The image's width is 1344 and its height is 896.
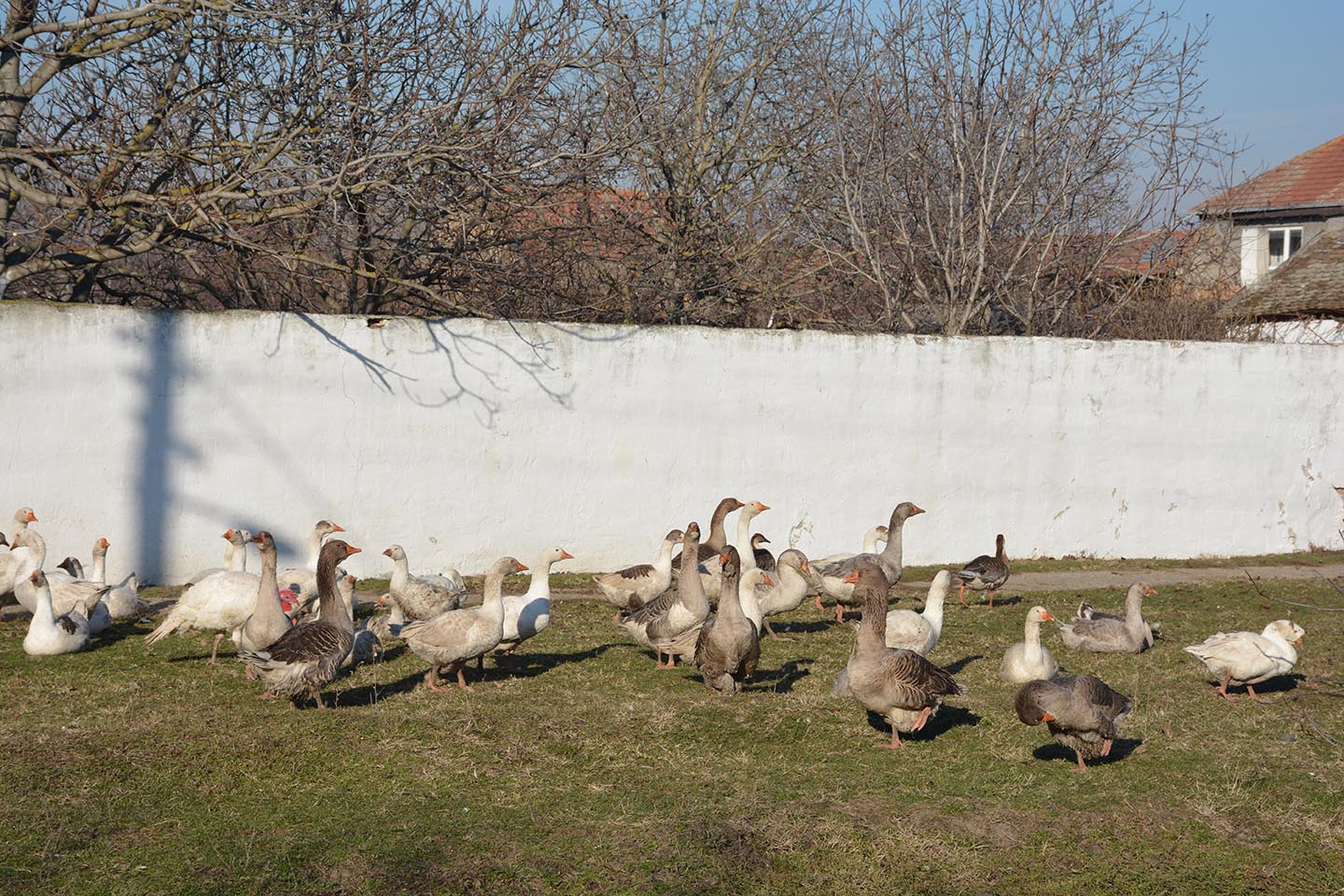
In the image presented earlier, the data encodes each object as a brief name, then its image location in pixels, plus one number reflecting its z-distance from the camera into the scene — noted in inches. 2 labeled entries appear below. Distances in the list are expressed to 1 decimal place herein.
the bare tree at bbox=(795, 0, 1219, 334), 756.6
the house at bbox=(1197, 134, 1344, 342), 1027.3
